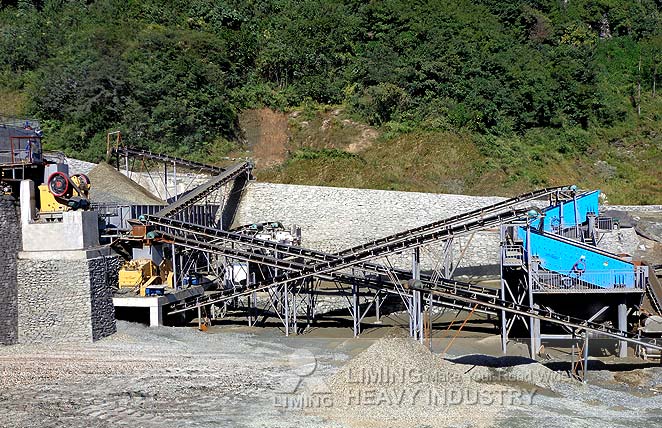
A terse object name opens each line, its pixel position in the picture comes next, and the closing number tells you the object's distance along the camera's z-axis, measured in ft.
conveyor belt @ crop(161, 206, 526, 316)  78.33
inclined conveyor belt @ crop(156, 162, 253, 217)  95.81
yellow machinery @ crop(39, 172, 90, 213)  81.05
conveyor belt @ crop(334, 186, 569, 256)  84.64
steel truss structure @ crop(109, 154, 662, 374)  76.74
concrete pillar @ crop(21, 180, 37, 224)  78.89
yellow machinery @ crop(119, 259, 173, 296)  86.58
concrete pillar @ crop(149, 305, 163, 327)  83.51
